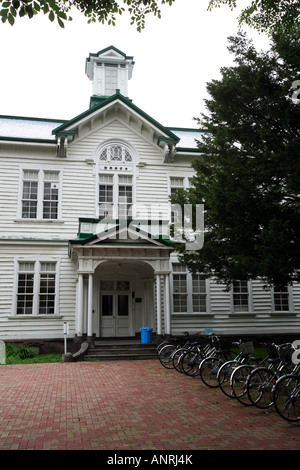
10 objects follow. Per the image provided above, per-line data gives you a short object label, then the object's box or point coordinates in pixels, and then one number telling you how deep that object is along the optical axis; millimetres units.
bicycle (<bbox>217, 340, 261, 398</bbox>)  9040
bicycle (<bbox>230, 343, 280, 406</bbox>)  8062
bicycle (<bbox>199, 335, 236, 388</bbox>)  9805
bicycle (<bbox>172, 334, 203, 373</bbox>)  11534
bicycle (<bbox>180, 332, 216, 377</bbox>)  11242
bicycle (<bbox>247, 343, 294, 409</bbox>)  7648
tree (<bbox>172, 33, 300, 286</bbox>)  9031
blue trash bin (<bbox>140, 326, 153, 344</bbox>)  15906
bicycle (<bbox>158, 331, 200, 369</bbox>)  12859
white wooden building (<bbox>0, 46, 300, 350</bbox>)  16922
